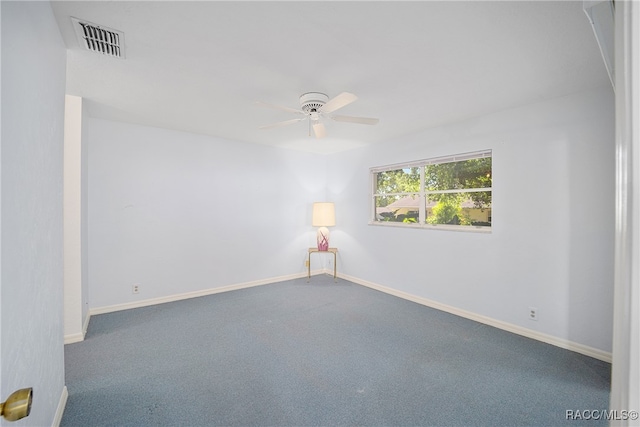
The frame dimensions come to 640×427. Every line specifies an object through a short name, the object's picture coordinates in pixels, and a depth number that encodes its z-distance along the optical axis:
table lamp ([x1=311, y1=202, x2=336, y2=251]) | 5.04
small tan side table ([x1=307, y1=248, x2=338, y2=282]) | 5.05
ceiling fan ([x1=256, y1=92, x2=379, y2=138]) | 2.36
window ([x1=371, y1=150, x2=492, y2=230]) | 3.40
